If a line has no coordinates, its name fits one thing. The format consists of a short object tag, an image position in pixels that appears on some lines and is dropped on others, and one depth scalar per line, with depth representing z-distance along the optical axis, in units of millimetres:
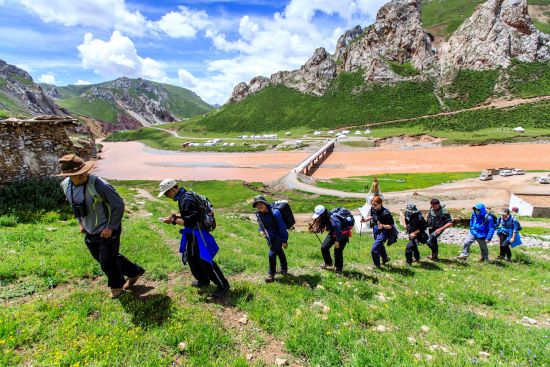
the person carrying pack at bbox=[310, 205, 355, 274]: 8930
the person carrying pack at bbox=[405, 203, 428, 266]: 11023
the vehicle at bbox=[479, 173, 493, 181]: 43125
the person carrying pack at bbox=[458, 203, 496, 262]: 12070
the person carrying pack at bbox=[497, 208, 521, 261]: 13030
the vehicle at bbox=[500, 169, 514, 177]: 43672
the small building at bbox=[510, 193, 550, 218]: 27750
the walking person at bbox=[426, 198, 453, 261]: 11273
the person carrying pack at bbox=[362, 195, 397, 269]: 10039
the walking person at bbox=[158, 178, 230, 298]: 6539
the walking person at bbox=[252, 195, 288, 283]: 8188
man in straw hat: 6000
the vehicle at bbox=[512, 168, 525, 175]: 44075
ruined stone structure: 15328
